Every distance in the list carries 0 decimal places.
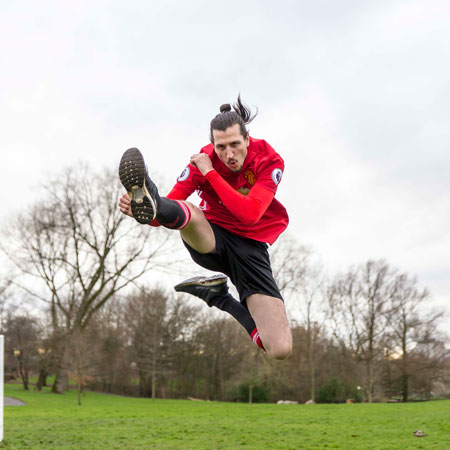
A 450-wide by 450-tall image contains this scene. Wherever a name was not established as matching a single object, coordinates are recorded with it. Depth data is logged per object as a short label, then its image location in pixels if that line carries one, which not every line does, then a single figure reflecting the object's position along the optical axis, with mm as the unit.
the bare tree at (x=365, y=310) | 39906
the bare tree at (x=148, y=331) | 36431
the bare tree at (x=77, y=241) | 31719
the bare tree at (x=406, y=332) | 39625
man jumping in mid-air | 3926
